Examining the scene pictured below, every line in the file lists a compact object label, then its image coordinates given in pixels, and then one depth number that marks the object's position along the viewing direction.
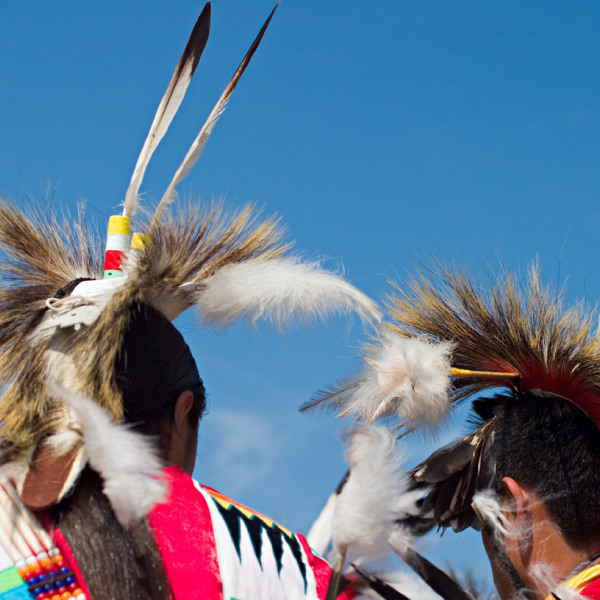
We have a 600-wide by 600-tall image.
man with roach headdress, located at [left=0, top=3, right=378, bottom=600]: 4.16
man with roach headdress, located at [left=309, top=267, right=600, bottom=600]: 4.40
